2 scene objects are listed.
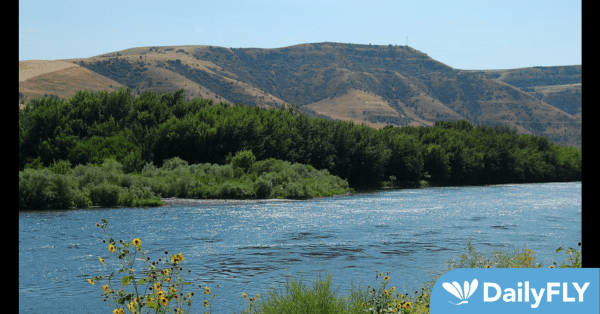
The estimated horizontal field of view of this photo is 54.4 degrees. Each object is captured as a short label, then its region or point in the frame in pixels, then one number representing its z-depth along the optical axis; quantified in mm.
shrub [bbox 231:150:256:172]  65875
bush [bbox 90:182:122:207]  47594
